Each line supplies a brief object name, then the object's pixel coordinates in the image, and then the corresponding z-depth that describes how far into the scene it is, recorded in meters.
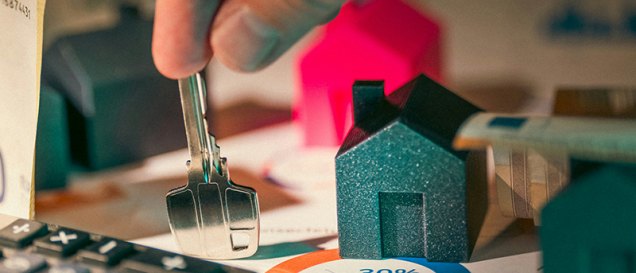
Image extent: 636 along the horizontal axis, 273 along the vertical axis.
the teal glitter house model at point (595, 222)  0.26
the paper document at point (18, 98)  0.34
